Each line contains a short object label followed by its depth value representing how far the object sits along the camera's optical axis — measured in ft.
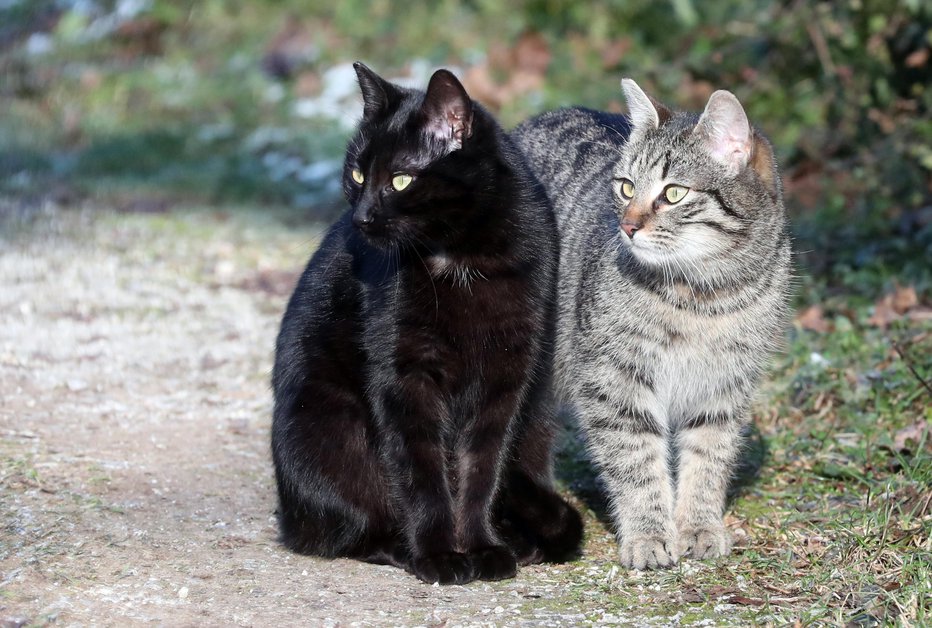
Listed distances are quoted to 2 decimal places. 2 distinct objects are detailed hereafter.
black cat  23.20
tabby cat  24.14
